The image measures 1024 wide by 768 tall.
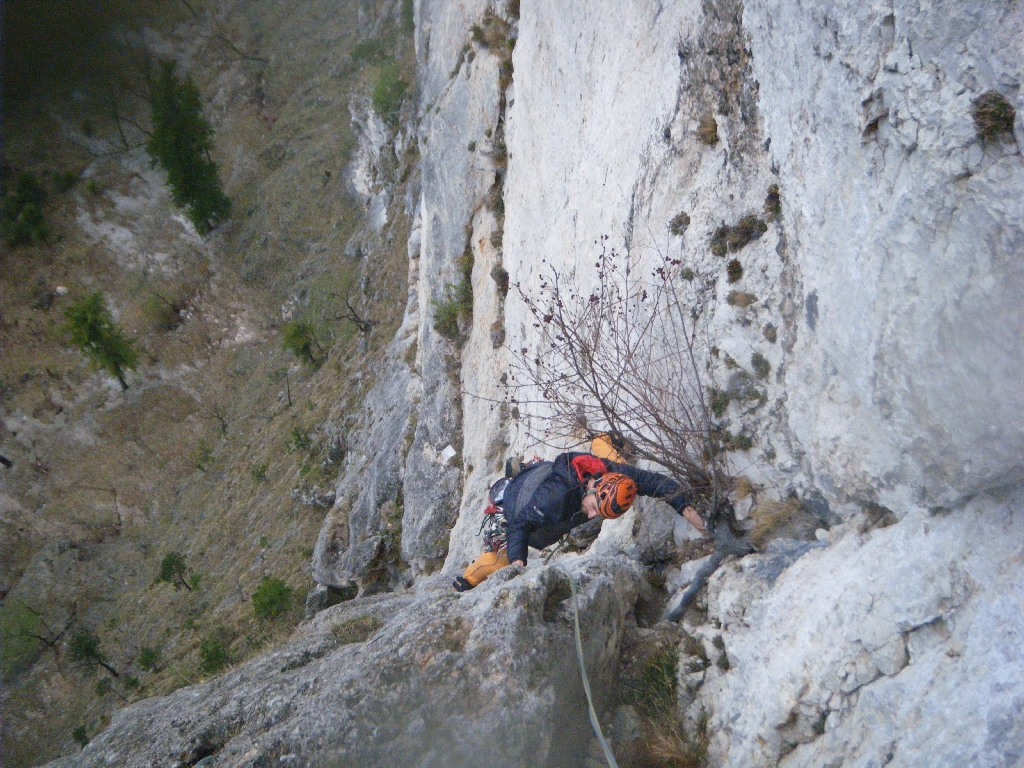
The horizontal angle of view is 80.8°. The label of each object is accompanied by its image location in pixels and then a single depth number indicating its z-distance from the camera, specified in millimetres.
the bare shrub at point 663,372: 5102
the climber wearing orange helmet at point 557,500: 5137
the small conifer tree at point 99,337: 31219
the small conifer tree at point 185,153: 36344
